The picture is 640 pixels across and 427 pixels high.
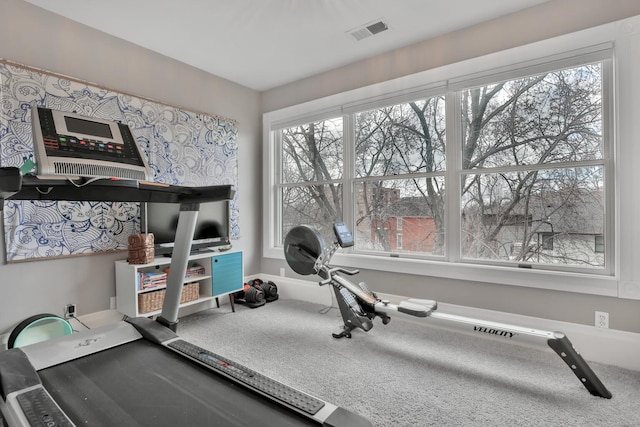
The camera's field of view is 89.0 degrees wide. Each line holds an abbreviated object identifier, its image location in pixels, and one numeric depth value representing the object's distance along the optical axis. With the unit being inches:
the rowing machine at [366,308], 79.0
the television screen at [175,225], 125.0
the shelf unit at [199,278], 114.0
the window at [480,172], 101.6
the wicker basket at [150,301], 115.0
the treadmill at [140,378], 47.3
